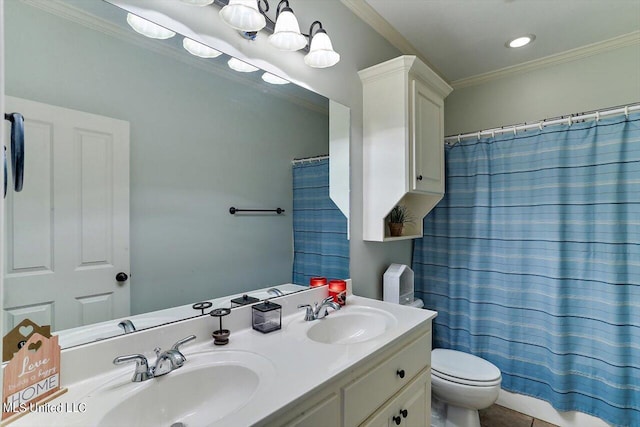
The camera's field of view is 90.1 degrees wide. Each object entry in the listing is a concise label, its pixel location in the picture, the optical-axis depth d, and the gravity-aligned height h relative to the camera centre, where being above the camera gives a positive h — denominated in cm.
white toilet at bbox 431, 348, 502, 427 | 170 -94
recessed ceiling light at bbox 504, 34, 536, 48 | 216 +119
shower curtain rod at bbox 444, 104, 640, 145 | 174 +56
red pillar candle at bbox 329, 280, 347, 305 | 161 -40
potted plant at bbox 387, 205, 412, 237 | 200 -5
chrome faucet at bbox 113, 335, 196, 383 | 88 -43
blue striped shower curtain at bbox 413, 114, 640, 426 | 175 -31
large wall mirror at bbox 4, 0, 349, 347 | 84 +12
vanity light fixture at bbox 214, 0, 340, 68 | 115 +74
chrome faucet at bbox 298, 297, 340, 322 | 141 -44
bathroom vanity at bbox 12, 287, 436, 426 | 78 -47
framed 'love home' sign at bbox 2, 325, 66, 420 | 69 -38
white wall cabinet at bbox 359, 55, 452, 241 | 175 +44
